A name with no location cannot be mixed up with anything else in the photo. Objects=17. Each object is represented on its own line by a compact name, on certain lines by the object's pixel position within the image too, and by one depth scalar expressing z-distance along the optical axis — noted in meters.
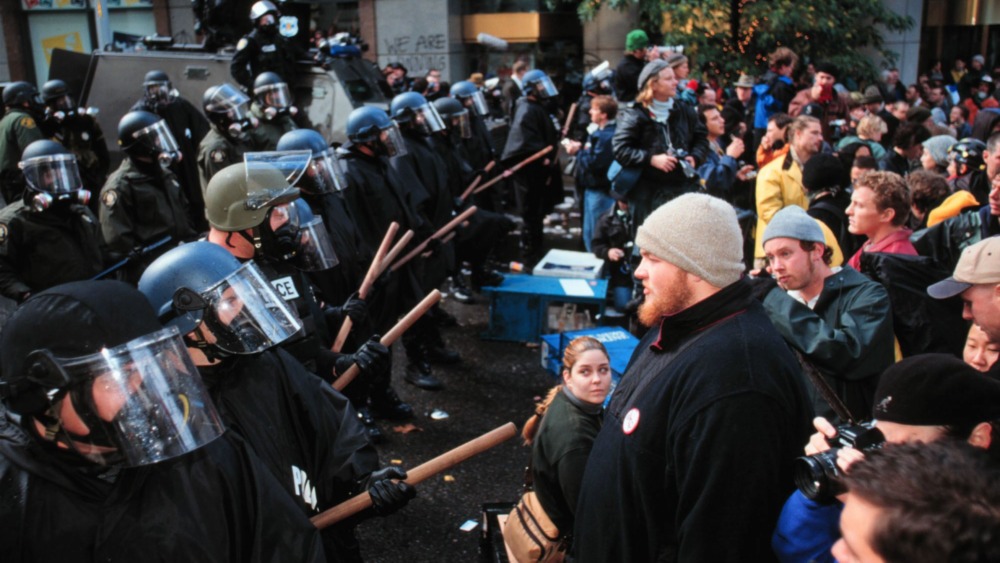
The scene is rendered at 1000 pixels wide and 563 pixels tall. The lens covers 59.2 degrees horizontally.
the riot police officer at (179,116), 9.92
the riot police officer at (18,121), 9.27
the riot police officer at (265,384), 2.79
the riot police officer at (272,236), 3.94
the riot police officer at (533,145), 10.03
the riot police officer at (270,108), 8.97
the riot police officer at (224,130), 8.03
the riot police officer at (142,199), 6.81
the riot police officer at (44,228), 5.86
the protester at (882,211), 4.29
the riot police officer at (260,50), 10.42
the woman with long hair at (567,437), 3.33
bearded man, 2.29
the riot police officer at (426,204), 6.89
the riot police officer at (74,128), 9.89
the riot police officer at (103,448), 2.02
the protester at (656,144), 6.70
